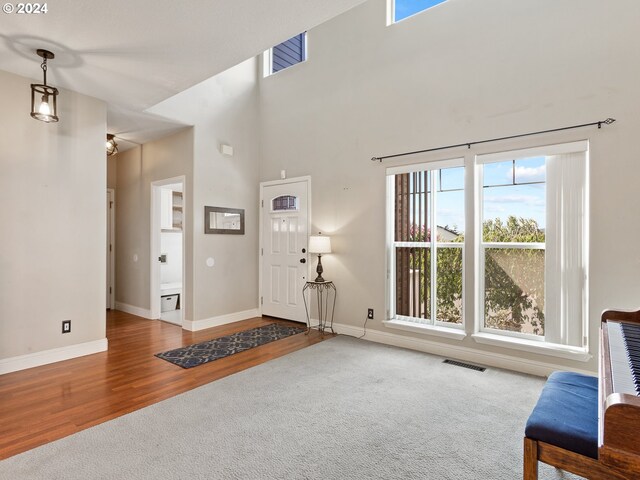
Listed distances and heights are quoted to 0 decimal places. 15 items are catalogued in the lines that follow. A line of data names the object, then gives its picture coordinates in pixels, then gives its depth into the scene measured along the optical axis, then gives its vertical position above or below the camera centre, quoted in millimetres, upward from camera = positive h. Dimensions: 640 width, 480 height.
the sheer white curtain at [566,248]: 3025 -83
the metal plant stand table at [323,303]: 4688 -873
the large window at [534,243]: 3062 -39
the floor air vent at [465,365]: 3297 -1233
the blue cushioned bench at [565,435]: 1277 -756
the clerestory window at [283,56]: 5414 +2904
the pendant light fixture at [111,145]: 4910 +1350
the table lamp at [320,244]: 4441 -58
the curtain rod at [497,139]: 2879 +973
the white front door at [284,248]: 5043 -133
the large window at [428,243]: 3775 -42
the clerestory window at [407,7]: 3893 +2687
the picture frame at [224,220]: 4906 +289
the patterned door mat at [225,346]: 3557 -1220
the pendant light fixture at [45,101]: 2813 +1169
